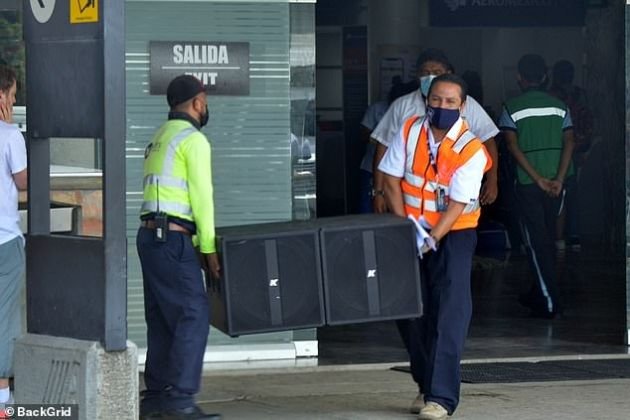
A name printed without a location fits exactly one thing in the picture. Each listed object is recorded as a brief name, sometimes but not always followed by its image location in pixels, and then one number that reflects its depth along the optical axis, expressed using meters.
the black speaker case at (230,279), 11.12
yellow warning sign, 10.27
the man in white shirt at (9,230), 11.89
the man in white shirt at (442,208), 11.74
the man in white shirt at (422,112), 13.76
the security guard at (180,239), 11.36
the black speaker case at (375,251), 11.32
